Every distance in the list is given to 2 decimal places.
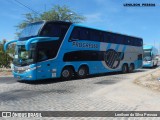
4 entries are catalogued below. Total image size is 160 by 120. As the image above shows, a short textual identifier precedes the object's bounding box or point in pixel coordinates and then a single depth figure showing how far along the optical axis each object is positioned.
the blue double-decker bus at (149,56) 34.53
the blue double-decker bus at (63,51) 15.37
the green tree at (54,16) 31.00
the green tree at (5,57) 26.19
